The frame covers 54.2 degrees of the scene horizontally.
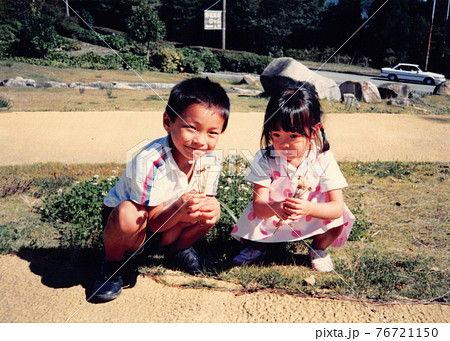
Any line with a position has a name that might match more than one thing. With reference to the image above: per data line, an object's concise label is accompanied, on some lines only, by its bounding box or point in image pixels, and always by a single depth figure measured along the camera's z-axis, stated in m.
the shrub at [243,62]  19.20
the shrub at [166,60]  17.42
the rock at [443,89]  13.61
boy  2.15
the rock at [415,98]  11.10
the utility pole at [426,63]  22.05
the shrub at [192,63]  17.67
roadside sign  19.34
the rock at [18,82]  11.62
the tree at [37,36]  17.36
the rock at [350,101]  9.84
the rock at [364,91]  10.73
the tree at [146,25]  17.84
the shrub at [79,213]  2.89
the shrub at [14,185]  3.90
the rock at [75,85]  12.00
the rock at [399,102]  10.42
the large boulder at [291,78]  10.37
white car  19.89
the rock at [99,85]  12.14
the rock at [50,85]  11.84
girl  2.40
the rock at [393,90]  11.40
